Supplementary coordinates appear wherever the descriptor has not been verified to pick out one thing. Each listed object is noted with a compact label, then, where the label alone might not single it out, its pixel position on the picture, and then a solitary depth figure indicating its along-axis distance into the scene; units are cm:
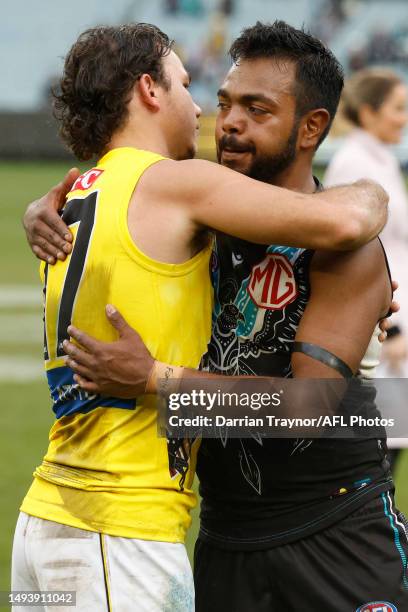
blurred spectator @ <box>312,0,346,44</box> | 4159
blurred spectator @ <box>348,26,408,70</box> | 4116
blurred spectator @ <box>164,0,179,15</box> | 4272
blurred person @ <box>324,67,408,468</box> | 674
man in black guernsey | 335
